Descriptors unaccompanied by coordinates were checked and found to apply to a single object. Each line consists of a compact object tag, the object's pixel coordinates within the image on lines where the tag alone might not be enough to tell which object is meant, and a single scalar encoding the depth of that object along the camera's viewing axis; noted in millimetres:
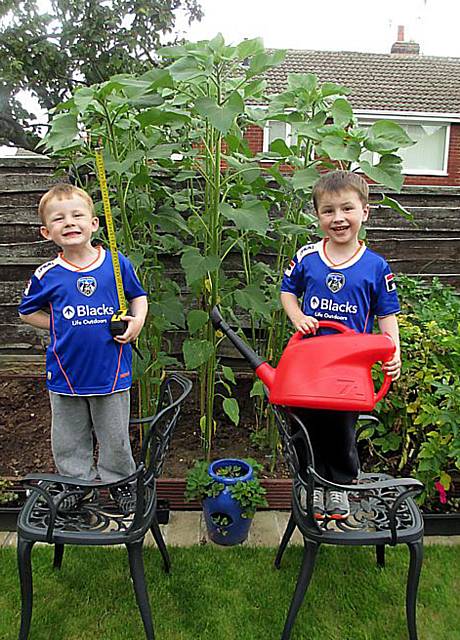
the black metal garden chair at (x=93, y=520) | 1500
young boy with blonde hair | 1664
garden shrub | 2102
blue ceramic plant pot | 2092
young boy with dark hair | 1662
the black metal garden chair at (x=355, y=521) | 1530
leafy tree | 4668
